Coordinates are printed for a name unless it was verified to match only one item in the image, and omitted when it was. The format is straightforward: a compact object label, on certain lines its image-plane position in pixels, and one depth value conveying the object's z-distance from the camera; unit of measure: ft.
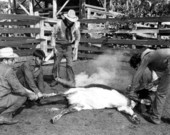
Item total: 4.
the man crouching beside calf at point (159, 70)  13.12
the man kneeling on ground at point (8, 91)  12.34
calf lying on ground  15.61
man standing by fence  21.56
